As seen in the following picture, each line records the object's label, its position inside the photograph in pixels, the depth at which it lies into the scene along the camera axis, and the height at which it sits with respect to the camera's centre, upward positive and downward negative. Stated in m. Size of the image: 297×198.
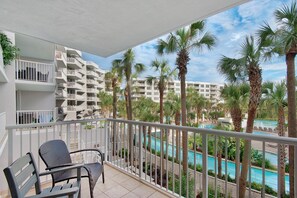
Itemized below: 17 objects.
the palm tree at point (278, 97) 6.34 +0.05
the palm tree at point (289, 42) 4.33 +1.84
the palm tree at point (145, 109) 13.93 -1.29
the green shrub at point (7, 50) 4.20 +1.64
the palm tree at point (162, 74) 10.69 +1.99
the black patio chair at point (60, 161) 1.65 -0.81
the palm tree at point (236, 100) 7.23 -0.09
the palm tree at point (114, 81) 12.21 +1.70
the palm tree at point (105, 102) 26.48 -0.54
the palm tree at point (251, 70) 5.17 +1.16
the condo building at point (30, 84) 5.01 +0.71
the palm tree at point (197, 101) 20.20 -0.37
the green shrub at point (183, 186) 3.93 -2.87
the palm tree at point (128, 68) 9.91 +2.32
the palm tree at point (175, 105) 12.87 -0.62
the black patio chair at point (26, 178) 0.98 -0.67
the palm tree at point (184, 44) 6.45 +2.78
